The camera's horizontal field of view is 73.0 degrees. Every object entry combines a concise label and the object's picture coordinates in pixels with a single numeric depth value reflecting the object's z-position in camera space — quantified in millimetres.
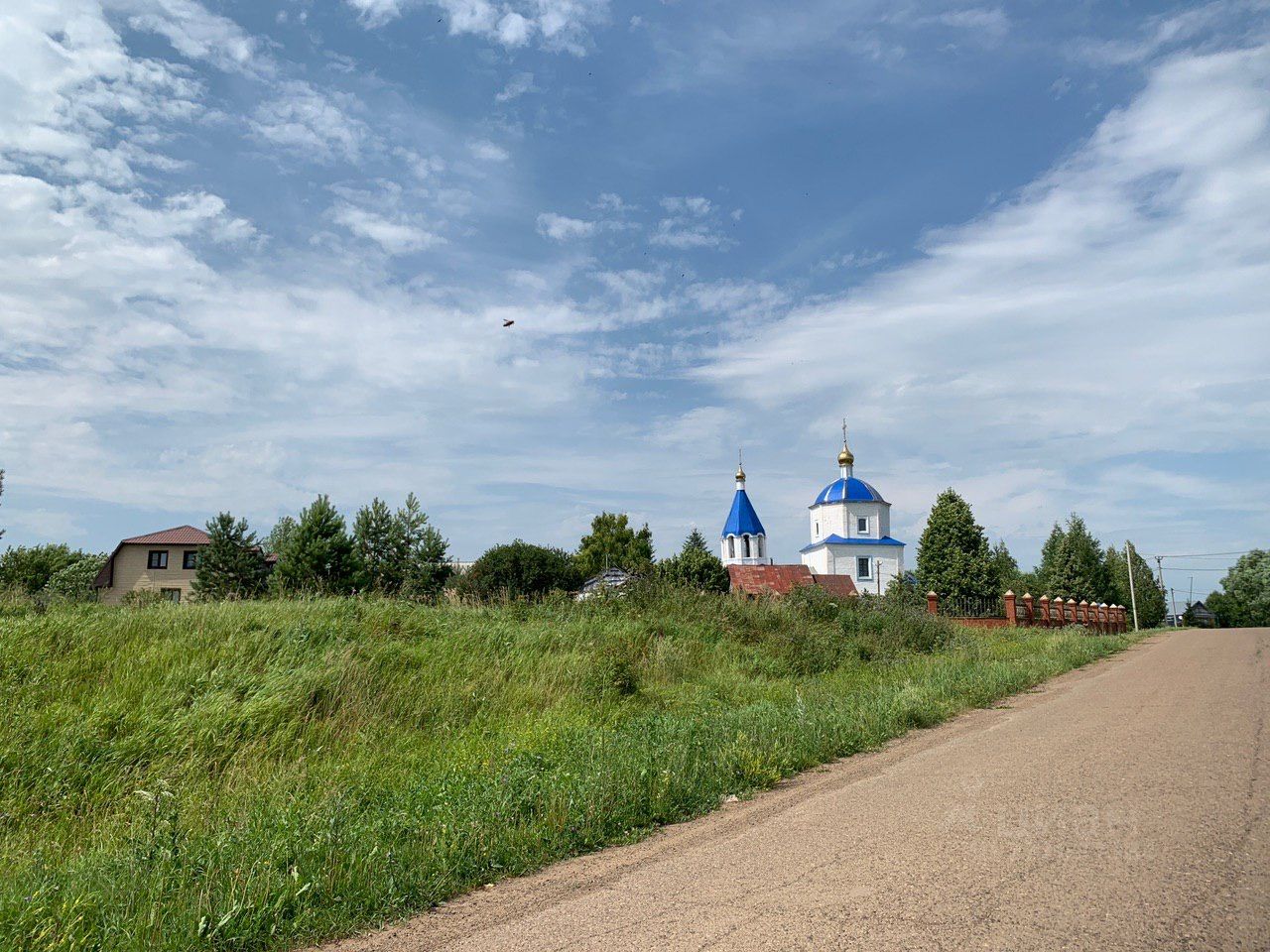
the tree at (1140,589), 80894
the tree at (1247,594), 86750
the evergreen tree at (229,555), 40781
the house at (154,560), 56500
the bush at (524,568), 65562
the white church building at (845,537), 76500
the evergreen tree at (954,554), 60250
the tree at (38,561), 47356
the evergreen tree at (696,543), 65075
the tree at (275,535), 59641
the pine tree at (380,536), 42812
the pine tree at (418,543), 42656
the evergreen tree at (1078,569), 69500
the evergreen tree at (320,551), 32344
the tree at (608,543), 78812
